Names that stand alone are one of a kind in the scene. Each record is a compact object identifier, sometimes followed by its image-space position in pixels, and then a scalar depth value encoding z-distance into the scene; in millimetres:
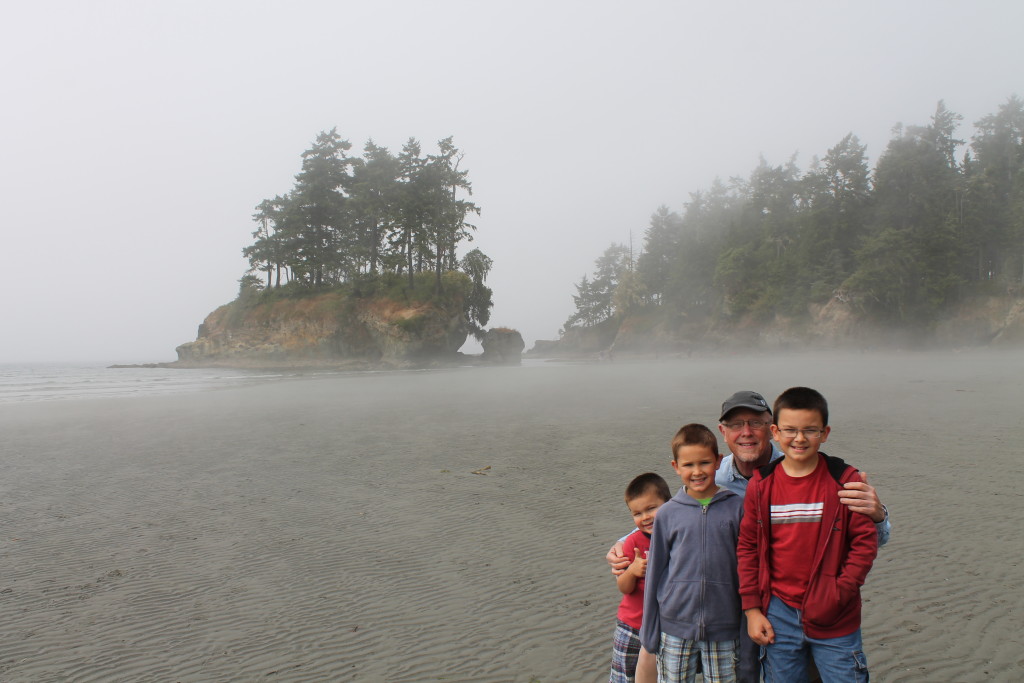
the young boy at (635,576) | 2688
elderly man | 2768
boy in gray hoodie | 2385
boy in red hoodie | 2170
